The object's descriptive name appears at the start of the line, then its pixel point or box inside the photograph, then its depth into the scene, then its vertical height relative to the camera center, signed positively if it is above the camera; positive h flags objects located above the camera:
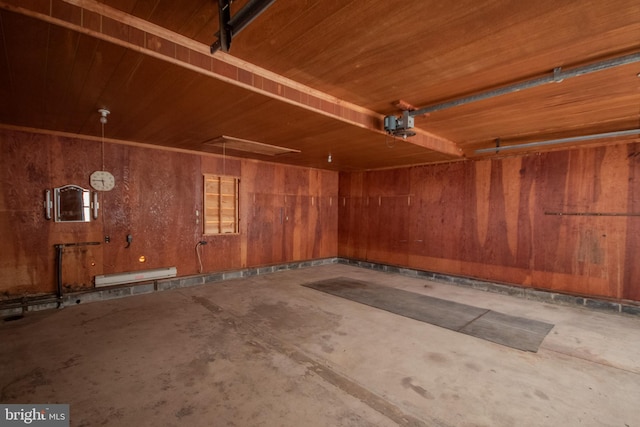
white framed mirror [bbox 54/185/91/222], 4.46 +0.04
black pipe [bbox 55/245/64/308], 4.38 -0.94
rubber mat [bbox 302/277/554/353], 3.52 -1.57
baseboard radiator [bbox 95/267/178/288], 4.76 -1.22
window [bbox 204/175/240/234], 6.09 +0.06
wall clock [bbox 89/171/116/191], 4.74 +0.43
